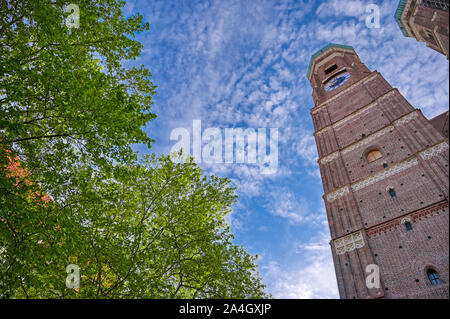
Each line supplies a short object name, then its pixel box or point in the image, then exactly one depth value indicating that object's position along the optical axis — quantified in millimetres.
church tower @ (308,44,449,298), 13242
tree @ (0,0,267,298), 7684
